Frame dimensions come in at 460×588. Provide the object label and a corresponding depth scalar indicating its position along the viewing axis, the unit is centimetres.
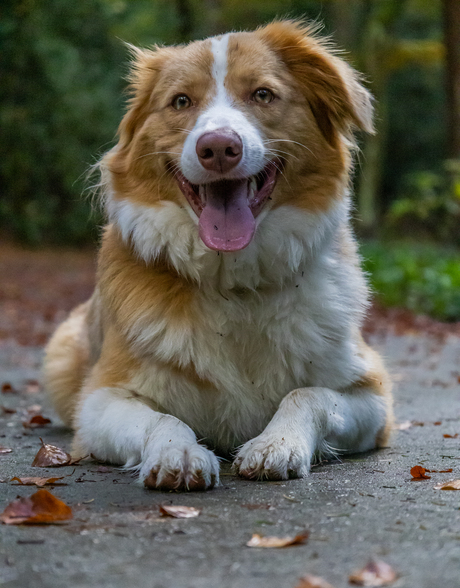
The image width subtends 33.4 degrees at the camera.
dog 336
